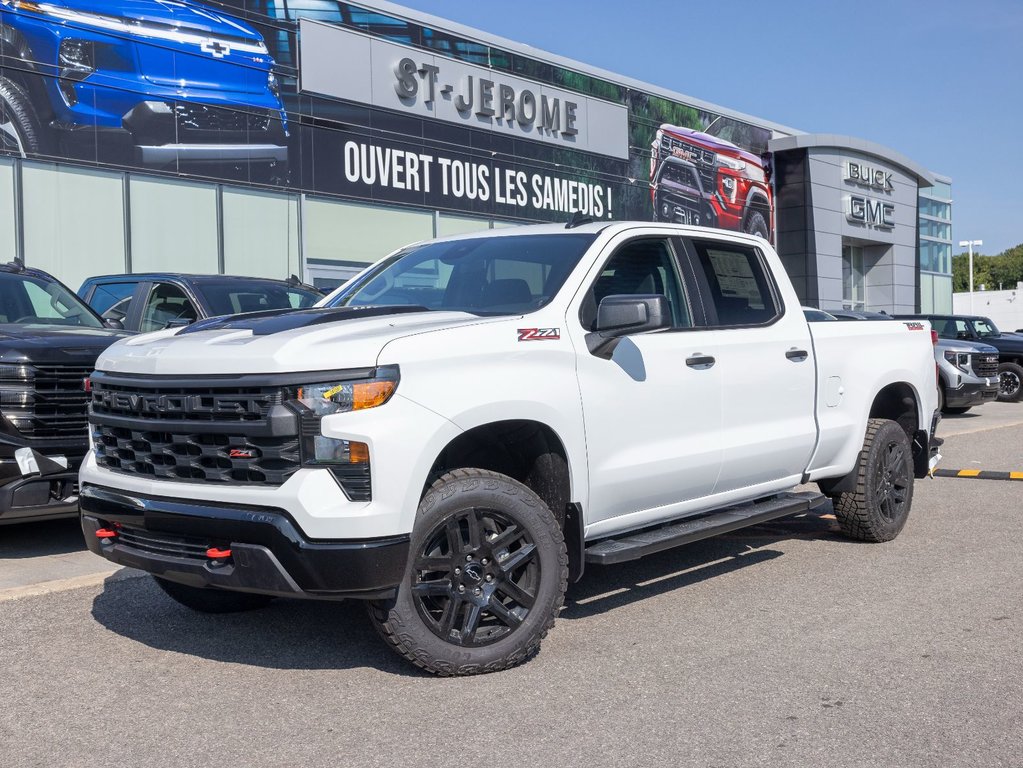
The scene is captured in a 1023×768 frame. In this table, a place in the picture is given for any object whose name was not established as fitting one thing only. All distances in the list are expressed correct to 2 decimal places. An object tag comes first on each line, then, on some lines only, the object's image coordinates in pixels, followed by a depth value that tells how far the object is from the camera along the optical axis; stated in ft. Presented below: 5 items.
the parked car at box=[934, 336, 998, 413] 57.36
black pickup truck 20.65
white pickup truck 13.47
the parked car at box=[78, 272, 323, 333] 30.60
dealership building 62.90
